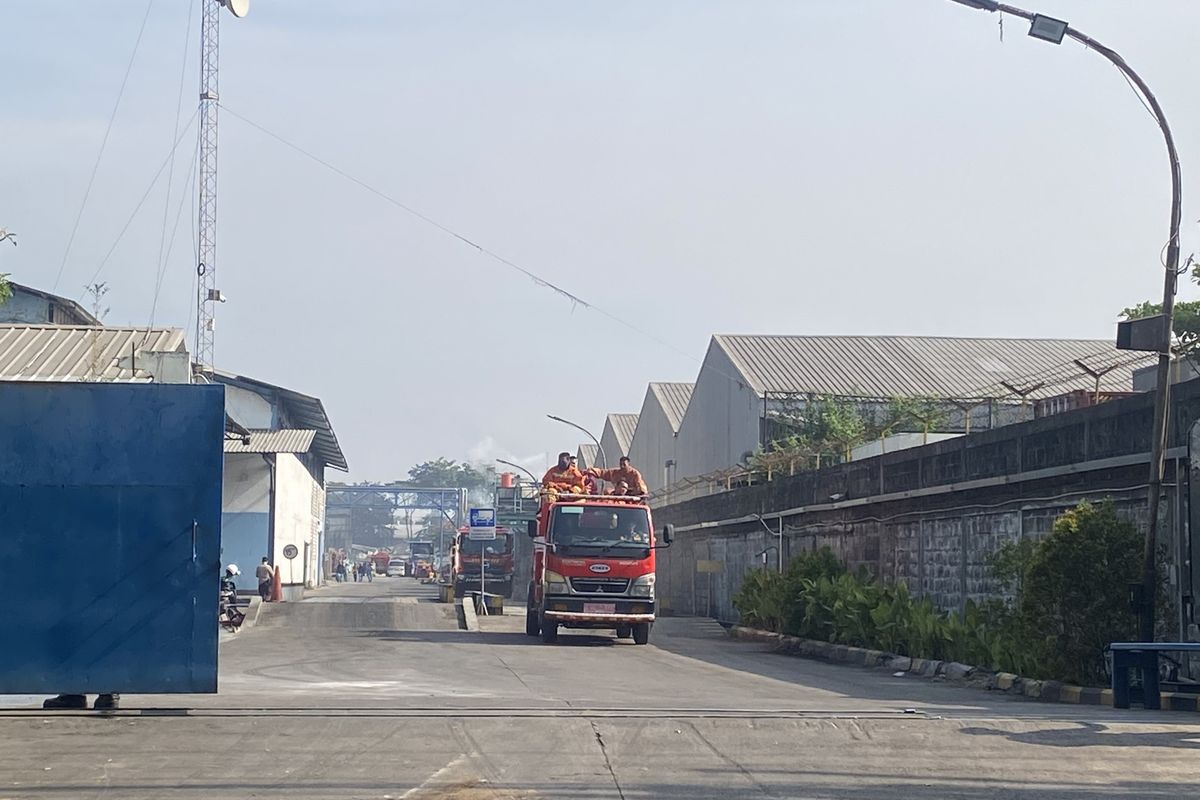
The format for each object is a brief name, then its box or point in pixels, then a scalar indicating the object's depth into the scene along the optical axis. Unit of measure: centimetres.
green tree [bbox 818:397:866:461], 4825
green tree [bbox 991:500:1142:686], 1553
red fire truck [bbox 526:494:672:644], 2588
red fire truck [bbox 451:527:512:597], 5438
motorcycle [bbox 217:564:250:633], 3067
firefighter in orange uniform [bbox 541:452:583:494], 2756
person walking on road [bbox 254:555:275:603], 4109
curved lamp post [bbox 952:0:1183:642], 1480
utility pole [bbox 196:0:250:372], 6900
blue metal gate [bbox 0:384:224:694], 1066
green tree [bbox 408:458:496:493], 18238
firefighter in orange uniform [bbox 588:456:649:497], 2752
